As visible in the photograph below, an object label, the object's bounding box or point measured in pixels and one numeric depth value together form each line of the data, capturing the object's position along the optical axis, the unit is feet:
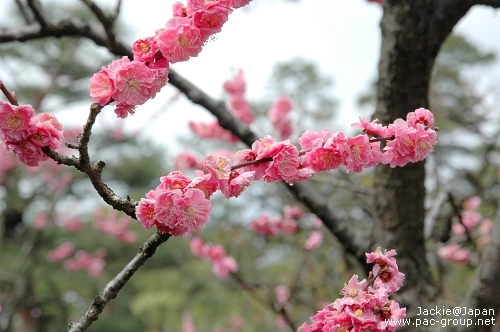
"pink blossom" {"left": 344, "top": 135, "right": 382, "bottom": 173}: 3.24
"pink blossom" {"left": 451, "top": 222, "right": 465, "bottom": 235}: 12.78
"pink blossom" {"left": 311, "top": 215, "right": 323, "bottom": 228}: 9.91
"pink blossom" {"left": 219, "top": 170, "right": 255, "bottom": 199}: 3.12
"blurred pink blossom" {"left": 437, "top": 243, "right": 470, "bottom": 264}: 10.96
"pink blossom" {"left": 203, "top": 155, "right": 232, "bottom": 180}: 3.12
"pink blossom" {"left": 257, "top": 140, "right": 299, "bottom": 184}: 3.17
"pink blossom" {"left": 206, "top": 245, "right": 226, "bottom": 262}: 11.60
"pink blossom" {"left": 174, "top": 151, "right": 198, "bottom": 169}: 10.65
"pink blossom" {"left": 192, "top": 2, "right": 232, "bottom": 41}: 3.15
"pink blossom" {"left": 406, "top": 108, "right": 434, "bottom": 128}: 3.29
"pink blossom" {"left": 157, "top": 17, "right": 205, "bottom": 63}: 3.15
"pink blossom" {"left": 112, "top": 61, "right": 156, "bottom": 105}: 3.12
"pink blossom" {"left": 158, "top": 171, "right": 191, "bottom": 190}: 3.11
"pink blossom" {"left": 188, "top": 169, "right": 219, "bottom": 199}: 3.10
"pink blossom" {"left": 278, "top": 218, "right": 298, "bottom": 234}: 10.86
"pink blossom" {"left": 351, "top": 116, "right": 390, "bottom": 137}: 3.28
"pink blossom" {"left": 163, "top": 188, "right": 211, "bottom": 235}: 3.07
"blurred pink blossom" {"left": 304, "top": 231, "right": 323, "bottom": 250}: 10.26
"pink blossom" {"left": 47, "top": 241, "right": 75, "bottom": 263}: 22.59
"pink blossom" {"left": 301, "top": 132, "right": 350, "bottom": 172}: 3.22
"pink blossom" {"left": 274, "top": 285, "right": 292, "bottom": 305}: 13.51
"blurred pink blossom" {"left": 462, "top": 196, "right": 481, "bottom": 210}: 13.43
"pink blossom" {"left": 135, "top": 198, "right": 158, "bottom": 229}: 3.11
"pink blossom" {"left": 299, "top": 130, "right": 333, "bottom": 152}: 3.28
